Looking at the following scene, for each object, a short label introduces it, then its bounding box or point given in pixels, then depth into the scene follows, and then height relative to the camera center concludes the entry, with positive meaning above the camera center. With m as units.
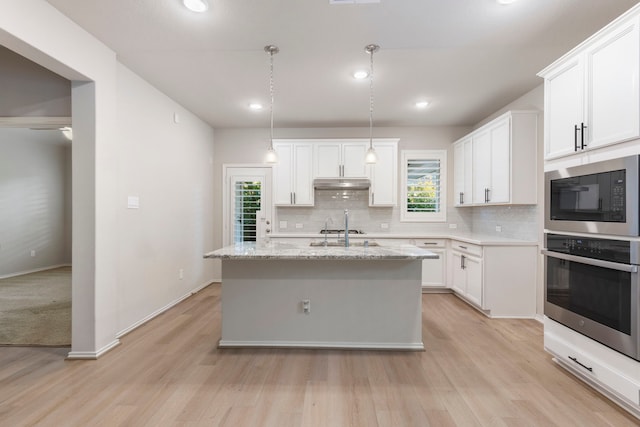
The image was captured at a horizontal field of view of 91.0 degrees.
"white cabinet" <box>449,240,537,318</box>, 3.77 -0.82
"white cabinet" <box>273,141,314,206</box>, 5.10 +0.58
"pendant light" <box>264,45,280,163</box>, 2.78 +1.44
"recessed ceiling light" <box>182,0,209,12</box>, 2.17 +1.44
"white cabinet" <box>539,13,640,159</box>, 1.91 +0.83
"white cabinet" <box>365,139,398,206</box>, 5.05 +0.60
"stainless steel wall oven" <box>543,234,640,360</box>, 1.91 -0.53
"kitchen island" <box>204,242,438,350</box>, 2.88 -0.85
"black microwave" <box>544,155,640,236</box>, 1.91 +0.10
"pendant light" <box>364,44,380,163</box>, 2.78 +1.45
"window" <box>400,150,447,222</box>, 5.38 +0.44
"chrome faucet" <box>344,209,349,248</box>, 3.21 -0.30
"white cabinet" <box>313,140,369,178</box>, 5.06 +0.84
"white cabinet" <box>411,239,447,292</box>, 4.86 -0.84
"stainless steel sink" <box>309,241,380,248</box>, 3.41 -0.37
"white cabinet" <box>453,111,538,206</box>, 3.72 +0.65
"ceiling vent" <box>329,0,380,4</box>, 2.14 +1.44
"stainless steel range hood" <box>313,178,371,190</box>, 5.04 +0.45
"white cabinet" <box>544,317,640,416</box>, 1.91 -1.04
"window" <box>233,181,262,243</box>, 5.54 +0.02
